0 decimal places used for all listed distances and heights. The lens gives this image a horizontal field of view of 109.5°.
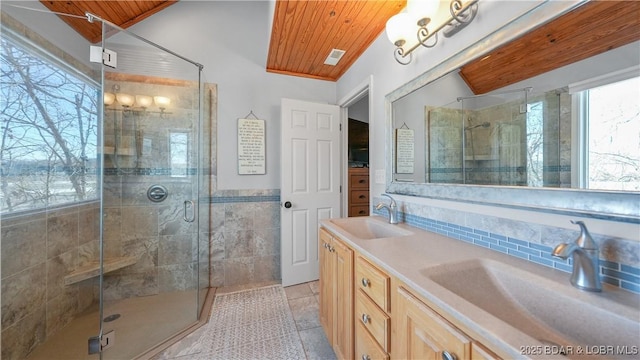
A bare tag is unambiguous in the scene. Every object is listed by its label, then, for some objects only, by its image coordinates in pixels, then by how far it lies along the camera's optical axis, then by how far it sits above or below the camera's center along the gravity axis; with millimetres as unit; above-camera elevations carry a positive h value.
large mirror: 673 +195
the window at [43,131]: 1405 +340
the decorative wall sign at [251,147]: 2471 +351
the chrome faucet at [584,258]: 613 -218
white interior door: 2402 -11
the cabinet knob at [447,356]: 556 -441
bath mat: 1489 -1141
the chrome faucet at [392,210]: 1542 -211
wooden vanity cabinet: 590 -500
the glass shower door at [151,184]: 1904 -53
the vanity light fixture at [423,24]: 1069 +847
